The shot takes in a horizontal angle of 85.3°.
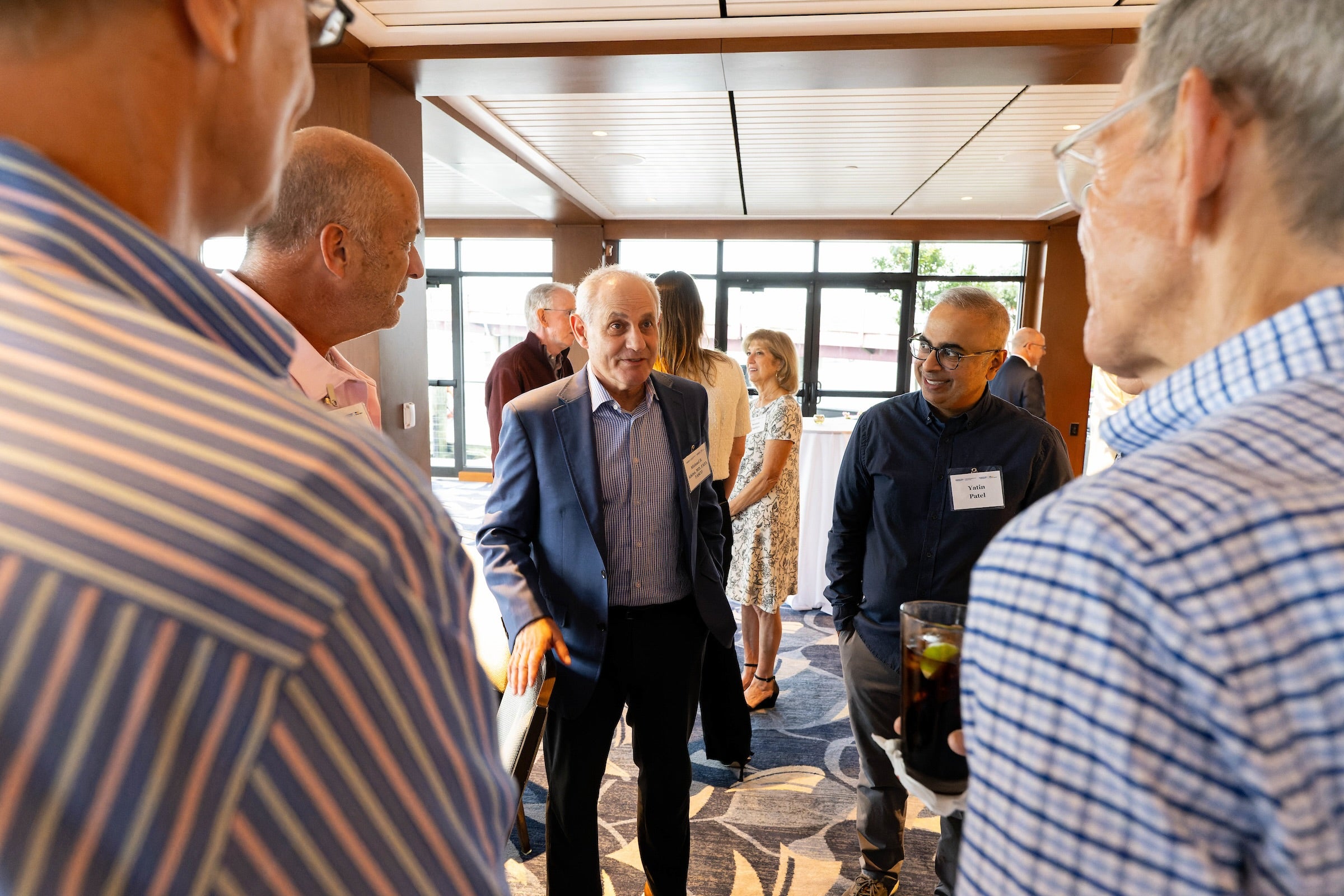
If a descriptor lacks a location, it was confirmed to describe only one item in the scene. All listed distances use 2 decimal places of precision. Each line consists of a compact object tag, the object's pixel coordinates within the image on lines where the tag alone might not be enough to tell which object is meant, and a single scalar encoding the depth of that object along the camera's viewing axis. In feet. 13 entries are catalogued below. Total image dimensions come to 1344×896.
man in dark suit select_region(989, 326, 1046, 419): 17.20
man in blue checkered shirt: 1.27
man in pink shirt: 4.68
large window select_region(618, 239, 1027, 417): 29.71
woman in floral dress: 12.26
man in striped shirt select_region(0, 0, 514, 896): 0.92
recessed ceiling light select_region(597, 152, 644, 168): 20.31
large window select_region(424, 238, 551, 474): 31.99
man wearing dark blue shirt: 6.99
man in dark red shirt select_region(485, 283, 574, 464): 13.62
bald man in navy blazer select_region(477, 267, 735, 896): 6.48
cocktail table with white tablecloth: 16.71
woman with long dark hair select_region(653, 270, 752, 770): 9.58
